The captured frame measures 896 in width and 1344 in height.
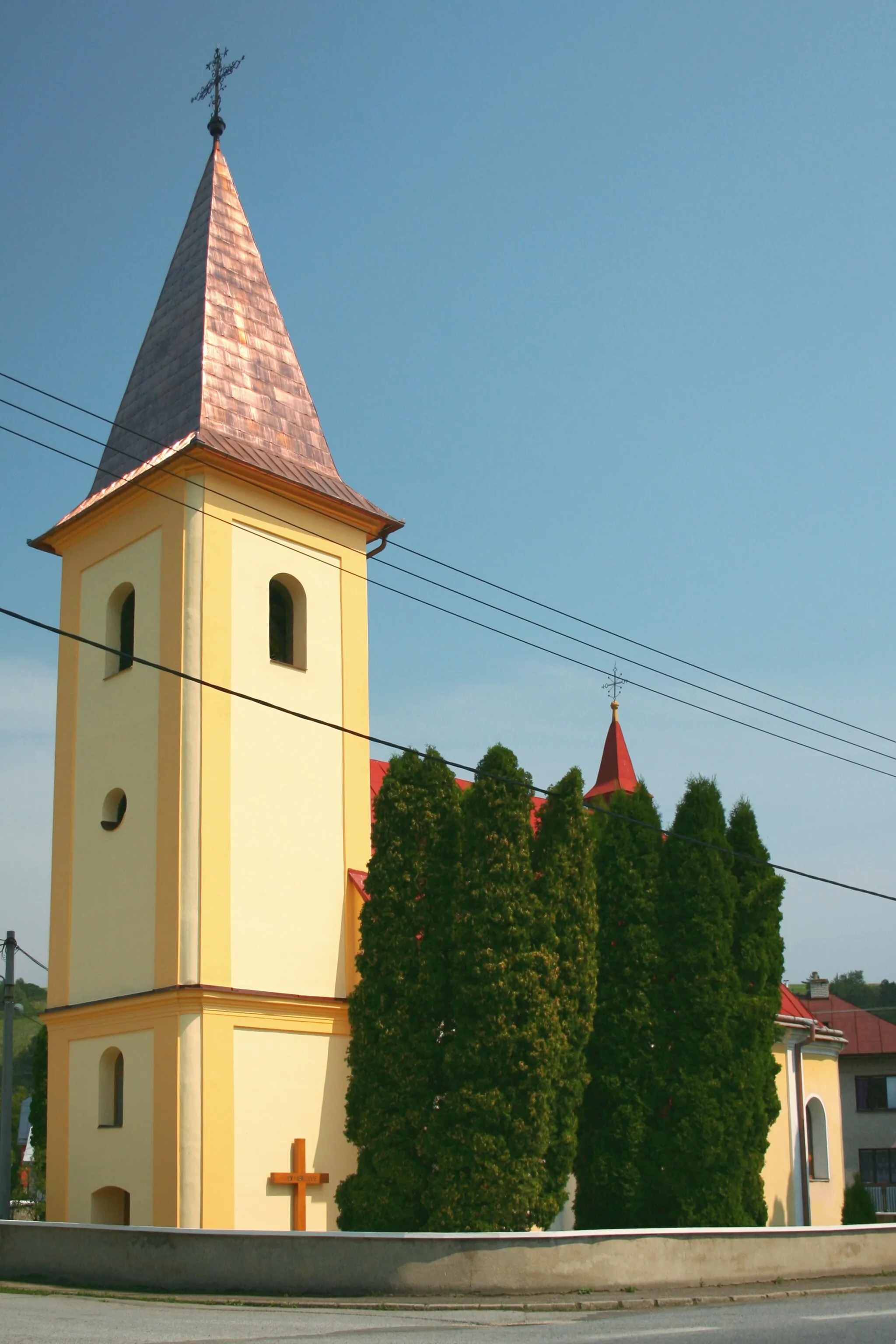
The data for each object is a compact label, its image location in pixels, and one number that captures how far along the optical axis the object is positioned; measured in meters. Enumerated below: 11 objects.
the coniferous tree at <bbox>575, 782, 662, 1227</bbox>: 17.23
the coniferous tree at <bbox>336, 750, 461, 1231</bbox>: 15.77
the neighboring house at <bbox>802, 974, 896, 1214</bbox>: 47.62
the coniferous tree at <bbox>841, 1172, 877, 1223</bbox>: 29.41
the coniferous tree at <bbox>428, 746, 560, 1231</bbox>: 15.13
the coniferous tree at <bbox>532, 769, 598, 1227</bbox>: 15.87
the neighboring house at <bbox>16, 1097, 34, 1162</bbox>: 64.69
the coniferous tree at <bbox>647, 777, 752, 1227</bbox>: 17.11
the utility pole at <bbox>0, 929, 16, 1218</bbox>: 23.03
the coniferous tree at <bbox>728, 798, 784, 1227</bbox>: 17.77
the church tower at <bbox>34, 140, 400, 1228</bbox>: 17.22
